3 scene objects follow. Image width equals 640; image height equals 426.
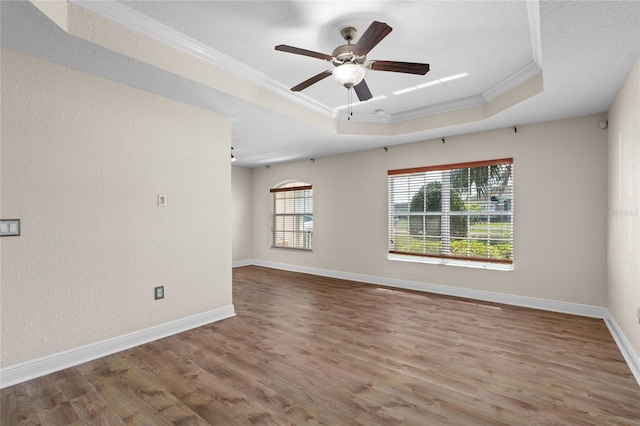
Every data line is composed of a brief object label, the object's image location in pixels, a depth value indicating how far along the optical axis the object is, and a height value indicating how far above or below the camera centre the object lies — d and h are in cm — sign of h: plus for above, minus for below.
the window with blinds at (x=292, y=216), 690 -9
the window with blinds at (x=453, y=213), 443 -2
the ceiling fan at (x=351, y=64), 233 +119
